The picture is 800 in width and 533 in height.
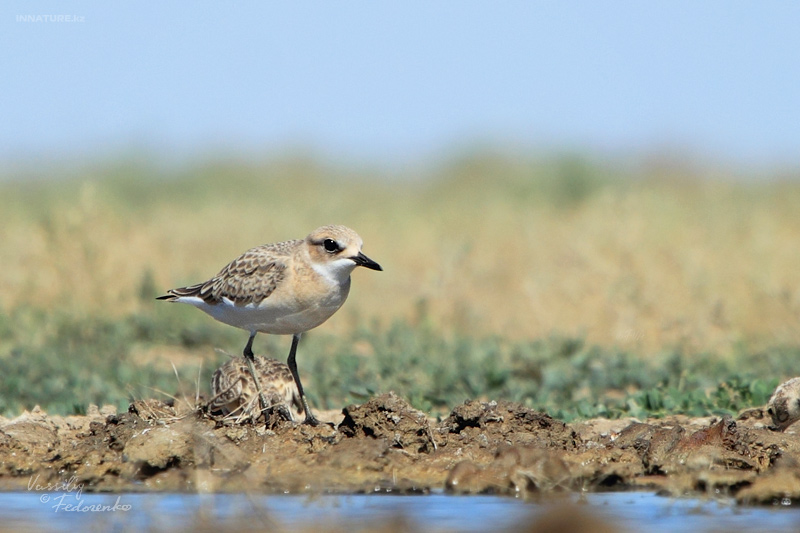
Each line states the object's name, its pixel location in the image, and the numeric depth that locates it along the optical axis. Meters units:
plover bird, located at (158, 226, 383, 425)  15.55
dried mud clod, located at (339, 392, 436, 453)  14.21
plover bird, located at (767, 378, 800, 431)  15.35
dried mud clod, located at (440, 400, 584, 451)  14.55
